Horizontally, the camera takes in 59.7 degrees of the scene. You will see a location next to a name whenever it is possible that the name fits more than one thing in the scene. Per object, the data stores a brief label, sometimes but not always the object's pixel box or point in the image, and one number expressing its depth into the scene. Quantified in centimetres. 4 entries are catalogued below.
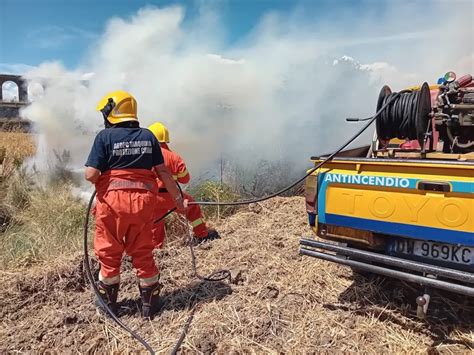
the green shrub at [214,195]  670
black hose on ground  302
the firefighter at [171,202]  505
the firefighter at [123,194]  332
